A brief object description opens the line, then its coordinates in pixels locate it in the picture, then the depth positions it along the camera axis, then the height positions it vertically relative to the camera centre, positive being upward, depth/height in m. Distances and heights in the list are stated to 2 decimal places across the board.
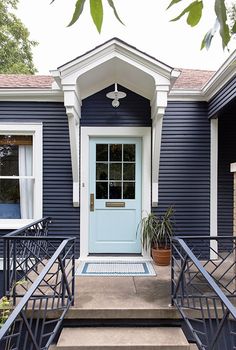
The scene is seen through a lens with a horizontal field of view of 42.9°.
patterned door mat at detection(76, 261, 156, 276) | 4.11 -1.41
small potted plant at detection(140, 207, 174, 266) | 4.48 -1.00
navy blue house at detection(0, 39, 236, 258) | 4.84 +0.07
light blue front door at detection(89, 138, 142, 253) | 4.93 -0.40
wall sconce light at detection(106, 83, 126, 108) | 4.43 +1.12
